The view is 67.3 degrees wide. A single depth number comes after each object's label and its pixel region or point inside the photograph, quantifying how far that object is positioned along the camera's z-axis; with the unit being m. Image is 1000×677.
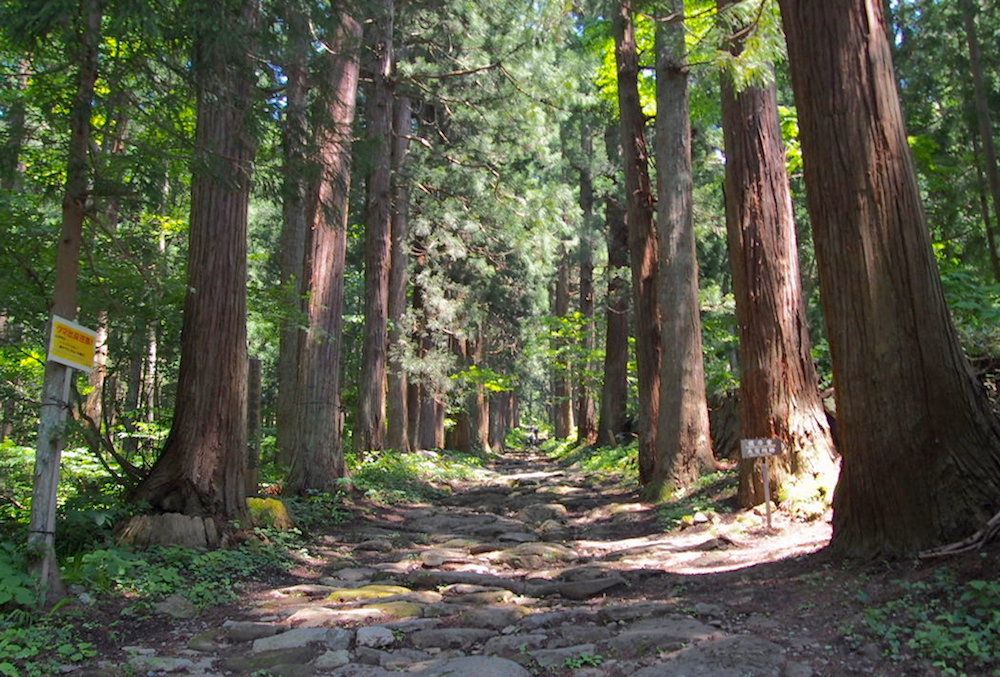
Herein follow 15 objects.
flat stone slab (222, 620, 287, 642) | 4.59
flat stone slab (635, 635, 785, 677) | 3.45
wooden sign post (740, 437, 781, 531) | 7.57
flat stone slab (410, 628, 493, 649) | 4.41
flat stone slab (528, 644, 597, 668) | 3.91
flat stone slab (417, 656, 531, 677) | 3.67
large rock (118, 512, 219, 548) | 6.35
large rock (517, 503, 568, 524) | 11.27
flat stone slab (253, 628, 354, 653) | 4.30
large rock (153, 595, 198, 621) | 5.09
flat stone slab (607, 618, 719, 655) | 3.98
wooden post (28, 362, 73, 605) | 4.80
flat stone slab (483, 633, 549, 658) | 4.17
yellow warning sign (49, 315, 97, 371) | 4.82
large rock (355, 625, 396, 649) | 4.32
